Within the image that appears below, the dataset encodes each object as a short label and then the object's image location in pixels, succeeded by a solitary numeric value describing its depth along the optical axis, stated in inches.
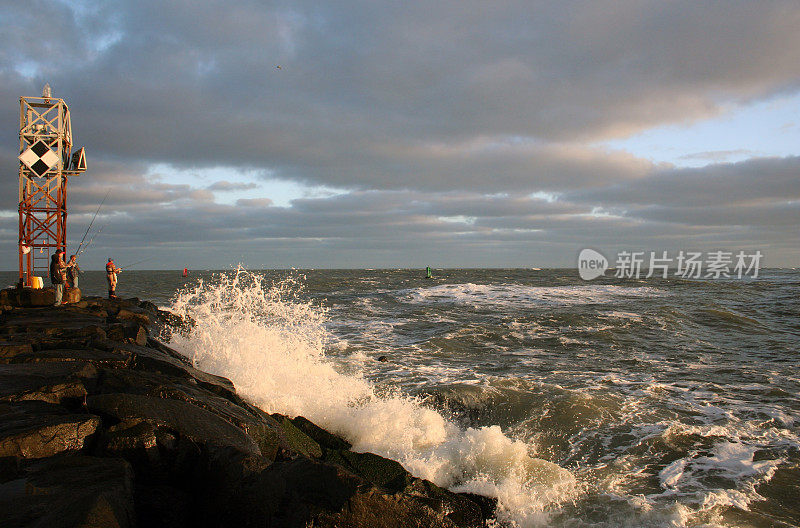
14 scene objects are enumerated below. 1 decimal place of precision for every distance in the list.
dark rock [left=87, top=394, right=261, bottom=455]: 149.8
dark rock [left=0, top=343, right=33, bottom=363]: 236.1
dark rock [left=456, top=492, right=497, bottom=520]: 163.9
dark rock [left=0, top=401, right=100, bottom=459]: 125.3
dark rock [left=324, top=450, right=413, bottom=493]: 177.3
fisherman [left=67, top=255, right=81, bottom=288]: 670.5
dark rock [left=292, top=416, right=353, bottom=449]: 222.7
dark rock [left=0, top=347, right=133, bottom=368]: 229.8
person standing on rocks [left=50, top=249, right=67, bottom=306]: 587.2
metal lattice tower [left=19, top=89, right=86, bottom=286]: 615.2
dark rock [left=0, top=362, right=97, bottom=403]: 165.9
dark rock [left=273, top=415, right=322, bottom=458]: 198.1
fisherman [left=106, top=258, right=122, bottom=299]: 802.8
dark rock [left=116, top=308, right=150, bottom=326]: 512.3
